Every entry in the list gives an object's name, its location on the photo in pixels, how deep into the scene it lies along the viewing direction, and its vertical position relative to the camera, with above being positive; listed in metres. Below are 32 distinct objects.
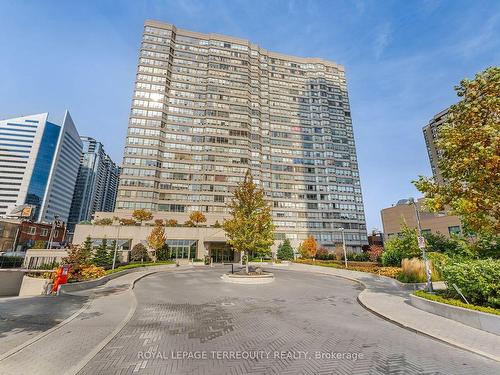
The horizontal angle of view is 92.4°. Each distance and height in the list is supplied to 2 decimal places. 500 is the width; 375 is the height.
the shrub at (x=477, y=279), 9.33 -1.23
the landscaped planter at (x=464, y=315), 8.48 -2.58
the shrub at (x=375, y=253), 35.51 -0.61
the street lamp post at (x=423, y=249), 14.00 +0.00
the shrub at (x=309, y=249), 48.42 -0.04
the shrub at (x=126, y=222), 49.31 +5.27
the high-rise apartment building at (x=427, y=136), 99.31 +48.78
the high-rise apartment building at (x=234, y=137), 68.31 +35.32
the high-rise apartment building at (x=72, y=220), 193.54 +22.60
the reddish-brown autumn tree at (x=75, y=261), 19.88 -1.04
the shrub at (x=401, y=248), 22.84 +0.09
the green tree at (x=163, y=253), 45.72 -0.84
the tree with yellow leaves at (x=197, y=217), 53.97 +6.87
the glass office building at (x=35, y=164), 143.00 +51.44
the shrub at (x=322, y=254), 49.71 -1.05
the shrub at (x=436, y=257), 17.38 -0.61
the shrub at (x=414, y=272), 19.34 -1.83
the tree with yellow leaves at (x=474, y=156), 10.60 +4.15
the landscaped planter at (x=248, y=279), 22.61 -2.79
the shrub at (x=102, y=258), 32.10 -1.26
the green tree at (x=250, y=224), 24.68 +2.50
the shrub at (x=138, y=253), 43.09 -0.80
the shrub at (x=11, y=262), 39.72 -2.22
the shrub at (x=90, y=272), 20.19 -2.03
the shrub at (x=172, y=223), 51.91 +5.36
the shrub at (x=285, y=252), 52.25 -0.69
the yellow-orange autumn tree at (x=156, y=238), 41.88 +1.77
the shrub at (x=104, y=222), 48.66 +5.23
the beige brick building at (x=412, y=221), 45.77 +5.88
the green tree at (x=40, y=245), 50.99 +0.67
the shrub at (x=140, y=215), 50.56 +6.85
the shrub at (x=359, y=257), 41.50 -1.44
